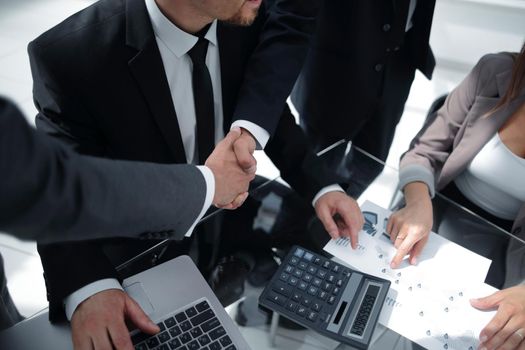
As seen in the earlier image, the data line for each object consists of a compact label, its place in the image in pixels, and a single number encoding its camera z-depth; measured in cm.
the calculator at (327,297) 86
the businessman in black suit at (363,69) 149
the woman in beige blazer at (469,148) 107
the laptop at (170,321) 81
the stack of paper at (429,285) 89
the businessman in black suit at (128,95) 87
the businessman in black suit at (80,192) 54
